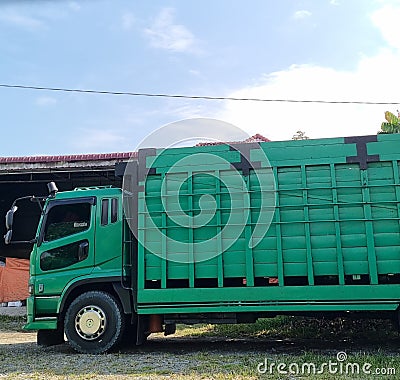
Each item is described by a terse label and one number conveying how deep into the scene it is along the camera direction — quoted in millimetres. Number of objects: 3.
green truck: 6004
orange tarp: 15070
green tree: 10641
